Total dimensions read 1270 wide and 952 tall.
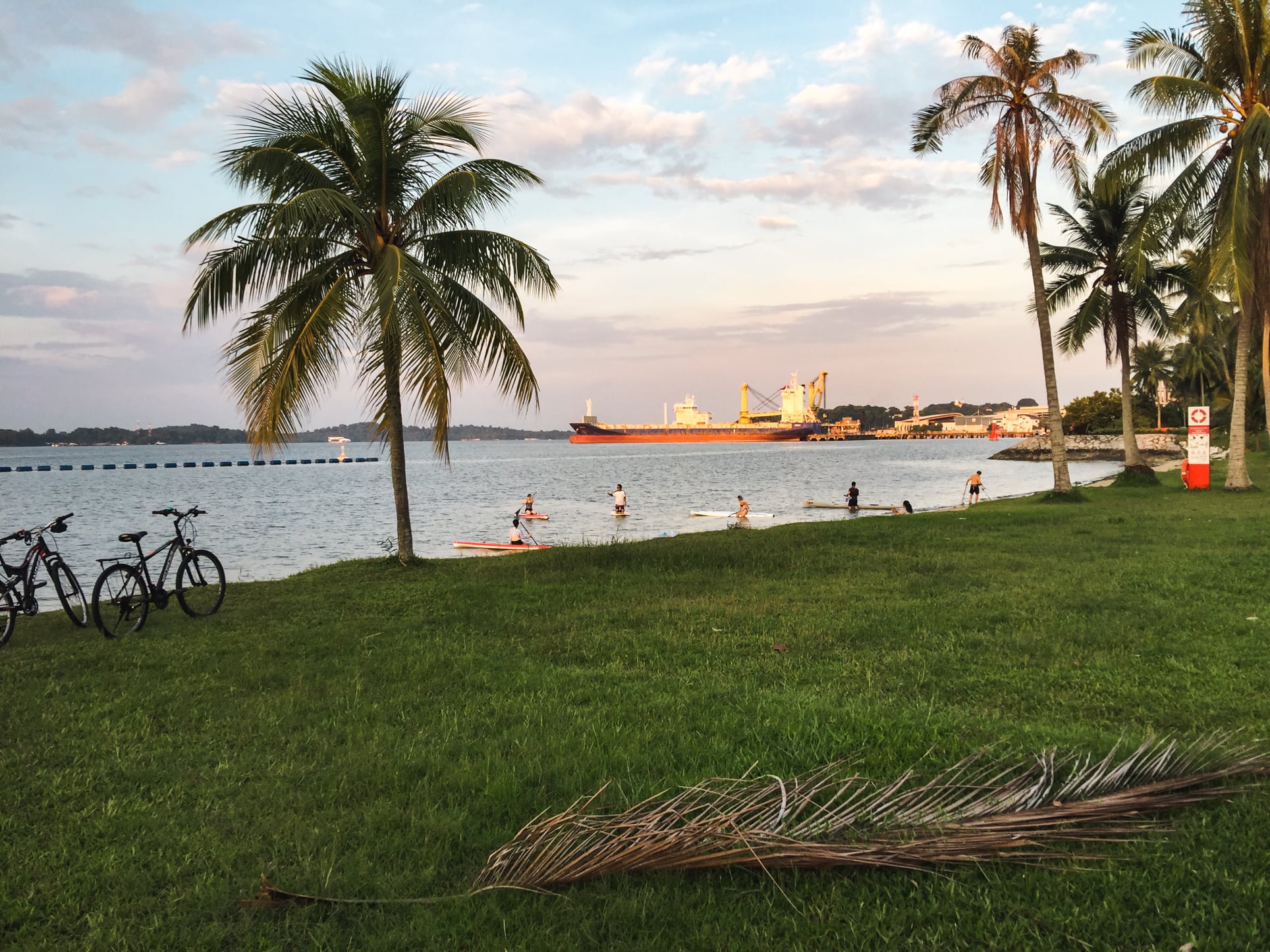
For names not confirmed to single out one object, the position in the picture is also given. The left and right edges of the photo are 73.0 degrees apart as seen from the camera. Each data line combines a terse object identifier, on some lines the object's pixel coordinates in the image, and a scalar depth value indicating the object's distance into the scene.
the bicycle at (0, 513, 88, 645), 7.75
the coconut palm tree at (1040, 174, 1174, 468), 23.53
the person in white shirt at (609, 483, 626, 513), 31.38
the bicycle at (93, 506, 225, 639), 8.19
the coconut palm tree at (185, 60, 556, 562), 11.03
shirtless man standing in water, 27.33
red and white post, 21.12
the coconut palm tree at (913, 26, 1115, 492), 17.92
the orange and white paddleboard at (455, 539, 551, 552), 22.41
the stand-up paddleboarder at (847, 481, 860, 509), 28.65
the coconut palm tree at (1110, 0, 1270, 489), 15.99
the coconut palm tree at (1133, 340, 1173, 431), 66.31
